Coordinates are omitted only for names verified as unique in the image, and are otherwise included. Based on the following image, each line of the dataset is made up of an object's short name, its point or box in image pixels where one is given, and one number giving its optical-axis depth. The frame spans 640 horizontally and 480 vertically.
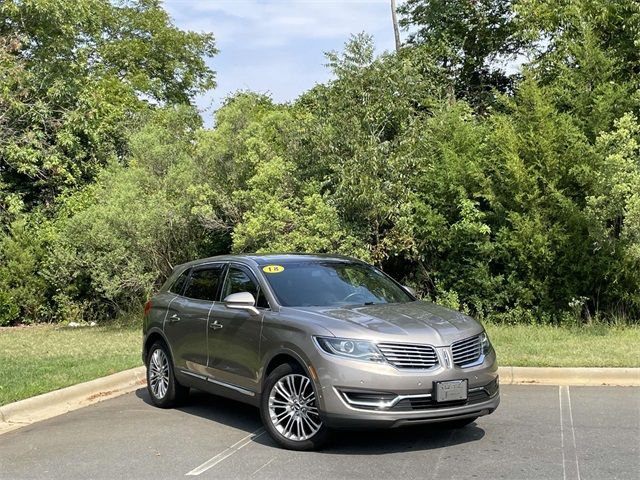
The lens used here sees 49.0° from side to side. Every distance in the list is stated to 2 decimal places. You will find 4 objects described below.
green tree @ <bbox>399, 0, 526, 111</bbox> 23.53
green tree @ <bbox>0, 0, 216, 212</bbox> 19.45
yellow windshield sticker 7.22
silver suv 5.75
